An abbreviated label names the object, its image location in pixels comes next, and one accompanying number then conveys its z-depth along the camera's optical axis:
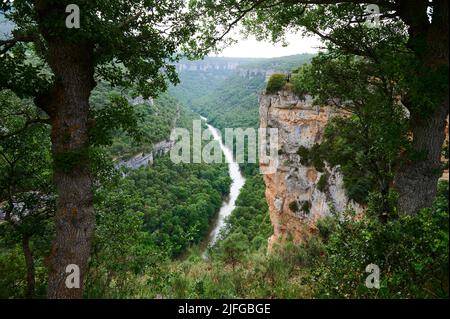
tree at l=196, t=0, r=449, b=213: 4.40
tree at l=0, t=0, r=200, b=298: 4.62
